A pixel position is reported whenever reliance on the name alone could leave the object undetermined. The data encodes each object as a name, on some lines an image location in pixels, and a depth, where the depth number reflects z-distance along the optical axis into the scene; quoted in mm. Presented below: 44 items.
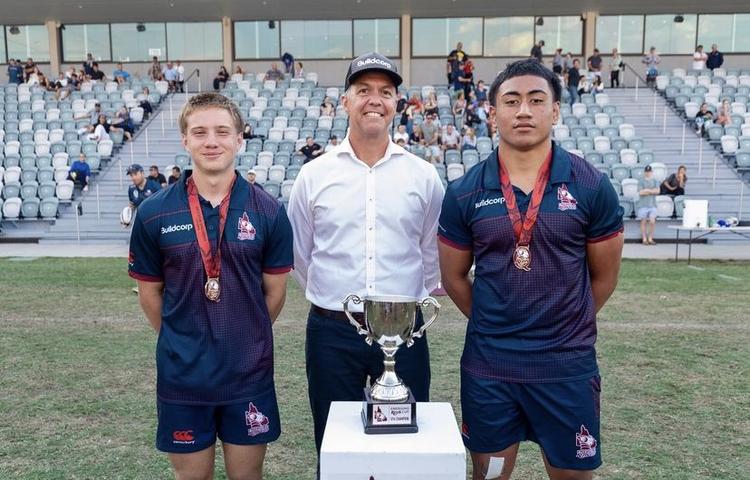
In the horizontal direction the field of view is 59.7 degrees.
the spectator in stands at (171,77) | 21297
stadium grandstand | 14414
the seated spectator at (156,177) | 12122
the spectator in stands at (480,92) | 17477
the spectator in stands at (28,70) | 21850
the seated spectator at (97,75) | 21625
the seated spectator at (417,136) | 14781
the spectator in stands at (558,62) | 19359
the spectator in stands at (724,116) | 16250
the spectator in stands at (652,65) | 20375
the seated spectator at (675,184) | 12961
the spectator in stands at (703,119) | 16578
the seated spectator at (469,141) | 14734
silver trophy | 2145
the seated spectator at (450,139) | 14898
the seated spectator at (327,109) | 17297
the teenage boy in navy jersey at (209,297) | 2357
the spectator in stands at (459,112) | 16875
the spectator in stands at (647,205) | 12383
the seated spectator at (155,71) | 21950
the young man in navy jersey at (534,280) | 2295
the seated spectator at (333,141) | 14229
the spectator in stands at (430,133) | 14734
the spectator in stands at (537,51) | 18906
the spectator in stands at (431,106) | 15777
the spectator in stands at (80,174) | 14734
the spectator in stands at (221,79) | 20938
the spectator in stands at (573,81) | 17953
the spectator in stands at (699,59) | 20844
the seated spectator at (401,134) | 14217
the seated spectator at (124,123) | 17406
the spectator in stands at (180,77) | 21531
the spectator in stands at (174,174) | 12398
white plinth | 1993
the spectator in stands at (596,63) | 19641
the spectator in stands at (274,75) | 20672
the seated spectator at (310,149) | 14273
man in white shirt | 2680
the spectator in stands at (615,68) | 20391
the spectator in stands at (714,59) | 20734
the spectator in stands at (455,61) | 18688
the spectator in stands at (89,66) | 21641
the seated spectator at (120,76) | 21167
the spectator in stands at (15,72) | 21509
